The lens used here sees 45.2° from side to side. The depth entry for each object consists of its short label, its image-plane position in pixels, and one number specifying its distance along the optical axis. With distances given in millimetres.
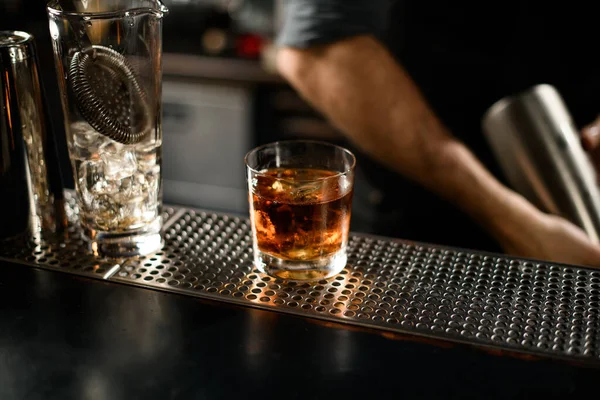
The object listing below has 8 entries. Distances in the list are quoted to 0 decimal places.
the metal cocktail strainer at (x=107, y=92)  712
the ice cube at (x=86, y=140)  741
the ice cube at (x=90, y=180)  749
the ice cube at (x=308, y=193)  701
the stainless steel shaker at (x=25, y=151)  752
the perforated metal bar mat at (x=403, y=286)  659
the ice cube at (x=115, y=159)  746
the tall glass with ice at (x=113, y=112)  710
